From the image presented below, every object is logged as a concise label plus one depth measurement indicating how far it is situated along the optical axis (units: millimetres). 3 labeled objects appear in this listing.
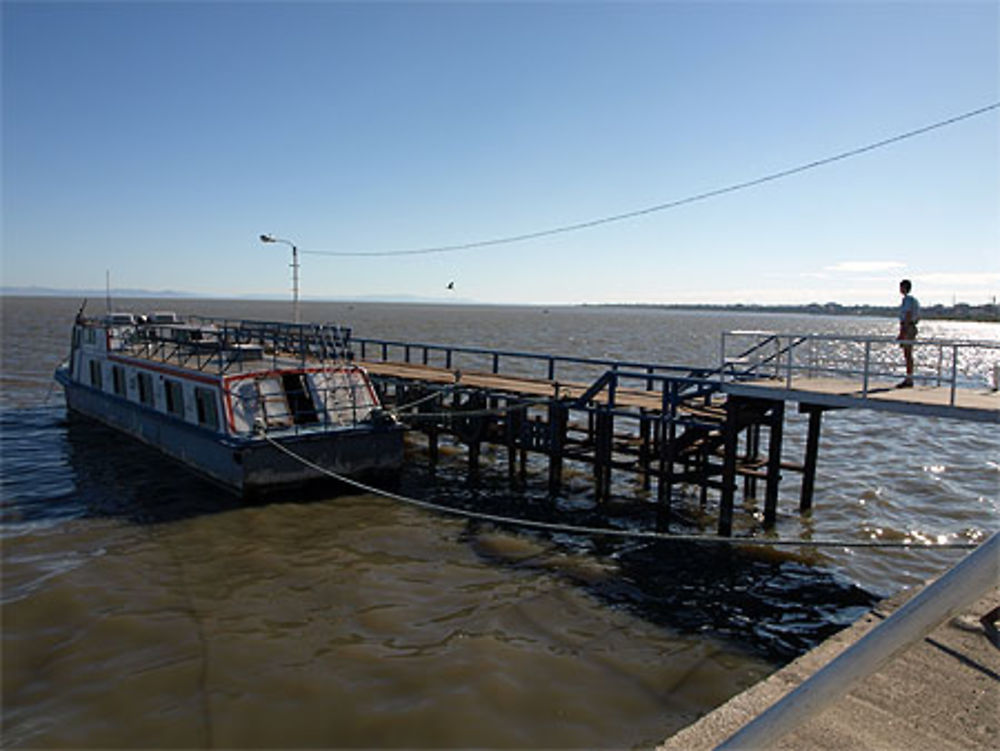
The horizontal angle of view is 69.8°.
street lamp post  26273
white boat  16562
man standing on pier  13289
